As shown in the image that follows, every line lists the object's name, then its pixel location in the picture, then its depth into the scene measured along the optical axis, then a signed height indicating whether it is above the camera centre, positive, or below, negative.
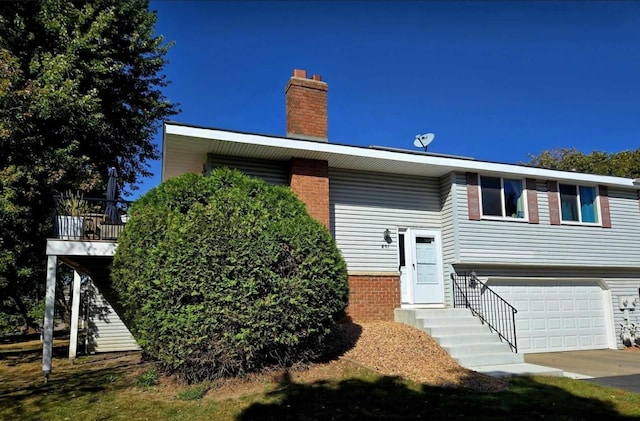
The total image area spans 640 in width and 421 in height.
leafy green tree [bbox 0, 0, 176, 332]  11.57 +4.76
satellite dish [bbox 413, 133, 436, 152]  13.88 +4.03
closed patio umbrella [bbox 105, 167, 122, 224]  9.66 +1.43
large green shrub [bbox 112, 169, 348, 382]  6.74 -0.06
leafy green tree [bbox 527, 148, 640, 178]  28.73 +7.45
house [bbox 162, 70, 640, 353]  10.73 +1.25
